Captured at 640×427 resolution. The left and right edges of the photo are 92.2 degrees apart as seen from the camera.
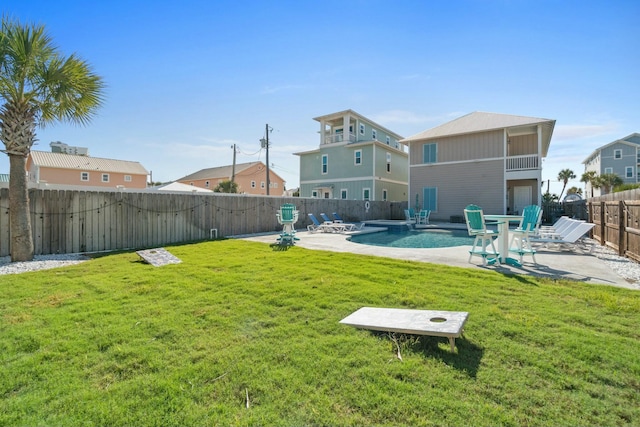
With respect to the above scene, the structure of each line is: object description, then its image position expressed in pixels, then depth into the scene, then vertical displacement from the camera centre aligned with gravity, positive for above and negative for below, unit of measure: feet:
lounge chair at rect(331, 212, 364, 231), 48.46 -2.69
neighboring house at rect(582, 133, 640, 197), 109.50 +17.34
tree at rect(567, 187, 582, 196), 139.03 +7.39
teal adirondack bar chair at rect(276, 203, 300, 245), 34.01 -1.12
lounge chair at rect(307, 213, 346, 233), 46.65 -3.08
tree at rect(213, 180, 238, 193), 111.28 +7.94
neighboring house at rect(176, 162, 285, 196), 139.64 +14.59
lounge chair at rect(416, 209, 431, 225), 63.72 -2.02
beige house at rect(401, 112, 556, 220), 60.64 +9.21
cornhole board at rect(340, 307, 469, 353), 9.20 -3.85
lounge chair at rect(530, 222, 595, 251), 24.61 -2.31
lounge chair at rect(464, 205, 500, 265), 21.08 -1.53
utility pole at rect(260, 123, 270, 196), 93.81 +21.57
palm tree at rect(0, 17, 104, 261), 21.89 +9.02
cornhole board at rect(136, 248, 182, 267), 22.23 -3.66
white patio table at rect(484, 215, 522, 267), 21.71 -2.29
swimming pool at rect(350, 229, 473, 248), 36.10 -4.28
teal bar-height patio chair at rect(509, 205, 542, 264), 21.82 -1.41
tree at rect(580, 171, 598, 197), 113.64 +11.10
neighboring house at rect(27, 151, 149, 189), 100.27 +13.71
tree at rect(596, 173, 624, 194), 103.83 +8.57
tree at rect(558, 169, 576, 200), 142.00 +14.13
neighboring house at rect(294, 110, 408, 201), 83.27 +12.63
